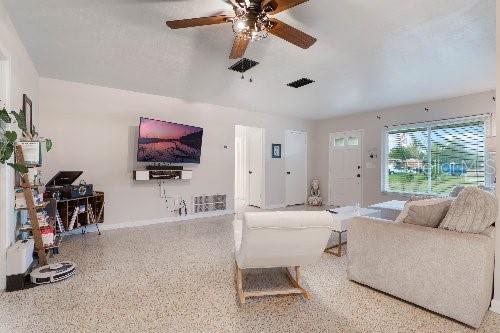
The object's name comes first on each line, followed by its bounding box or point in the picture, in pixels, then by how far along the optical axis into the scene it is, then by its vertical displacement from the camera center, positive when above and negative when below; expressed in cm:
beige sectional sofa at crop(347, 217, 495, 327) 183 -75
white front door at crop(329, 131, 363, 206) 674 -1
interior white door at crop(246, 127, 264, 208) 684 +8
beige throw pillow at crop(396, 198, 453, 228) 211 -36
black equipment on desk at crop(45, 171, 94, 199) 373 -27
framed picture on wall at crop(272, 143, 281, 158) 696 +47
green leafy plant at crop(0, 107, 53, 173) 216 +23
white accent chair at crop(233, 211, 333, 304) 190 -52
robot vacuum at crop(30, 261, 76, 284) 249 -101
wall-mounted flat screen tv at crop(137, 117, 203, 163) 468 +49
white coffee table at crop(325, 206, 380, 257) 327 -66
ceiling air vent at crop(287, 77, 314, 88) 435 +144
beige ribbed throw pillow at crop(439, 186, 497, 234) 189 -32
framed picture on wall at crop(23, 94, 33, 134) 309 +71
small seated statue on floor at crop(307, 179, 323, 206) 734 -80
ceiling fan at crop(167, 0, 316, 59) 205 +121
